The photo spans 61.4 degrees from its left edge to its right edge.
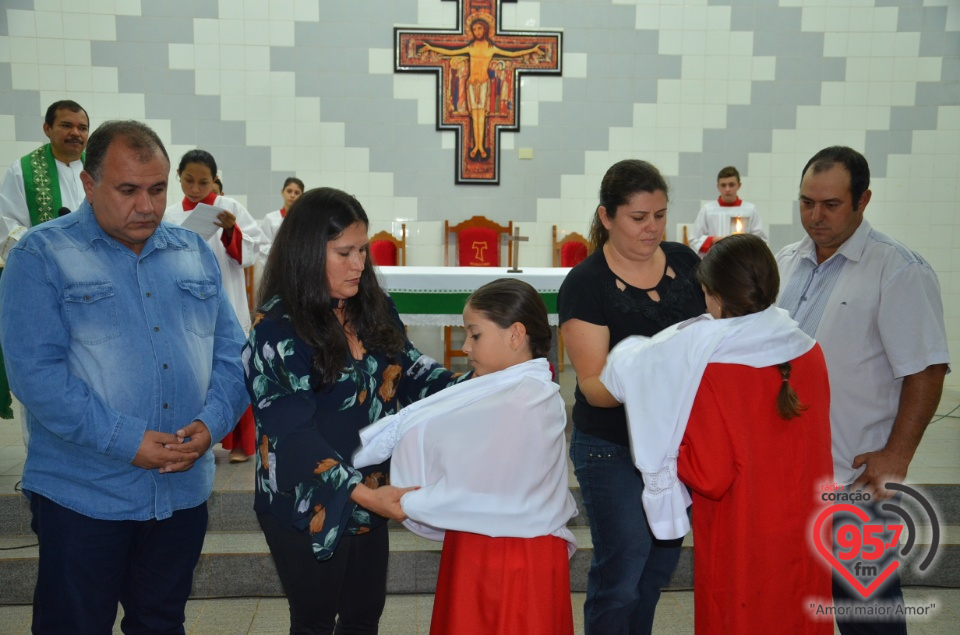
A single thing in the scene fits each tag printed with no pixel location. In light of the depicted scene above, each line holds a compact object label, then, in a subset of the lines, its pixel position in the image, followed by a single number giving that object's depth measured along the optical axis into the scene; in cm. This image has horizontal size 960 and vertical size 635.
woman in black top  201
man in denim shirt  170
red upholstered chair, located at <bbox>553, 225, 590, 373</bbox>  666
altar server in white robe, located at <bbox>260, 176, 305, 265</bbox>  645
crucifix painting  699
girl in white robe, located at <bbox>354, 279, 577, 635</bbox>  166
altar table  466
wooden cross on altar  500
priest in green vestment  379
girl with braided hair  169
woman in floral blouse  160
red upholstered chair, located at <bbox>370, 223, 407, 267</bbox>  677
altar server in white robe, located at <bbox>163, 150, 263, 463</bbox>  412
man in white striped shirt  202
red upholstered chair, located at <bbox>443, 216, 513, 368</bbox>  687
